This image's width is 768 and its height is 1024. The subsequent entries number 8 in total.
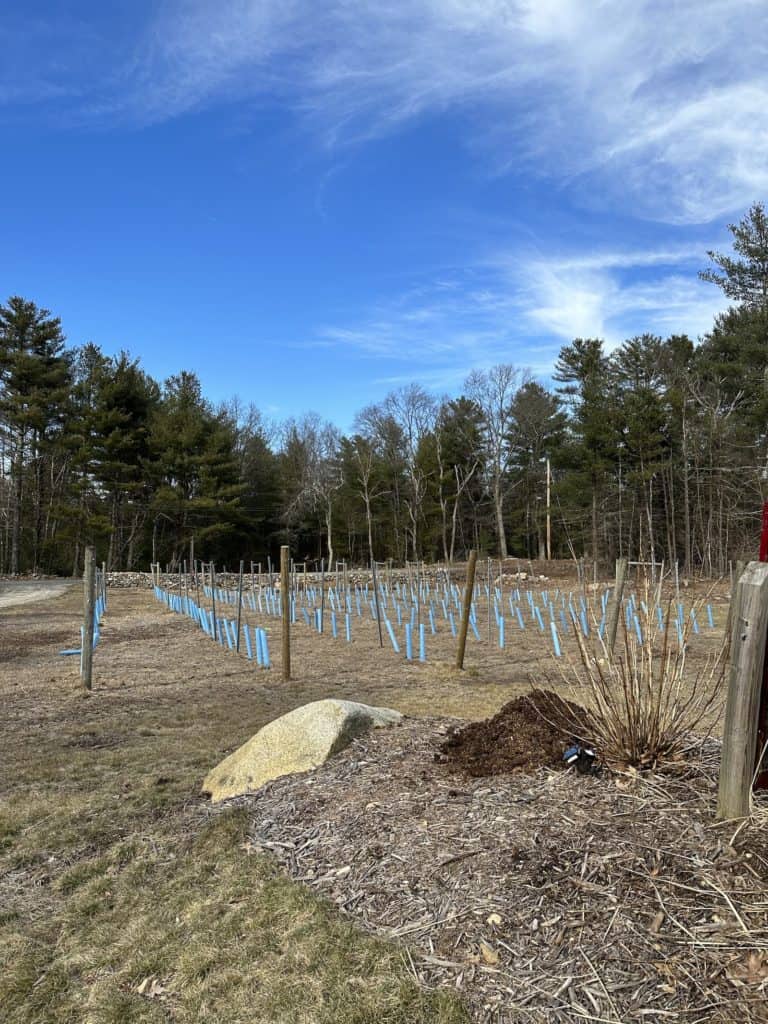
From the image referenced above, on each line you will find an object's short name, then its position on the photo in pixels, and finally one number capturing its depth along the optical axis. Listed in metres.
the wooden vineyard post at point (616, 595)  6.38
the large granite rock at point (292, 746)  3.94
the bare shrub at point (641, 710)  3.03
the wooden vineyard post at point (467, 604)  8.27
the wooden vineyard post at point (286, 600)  8.00
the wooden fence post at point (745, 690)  2.44
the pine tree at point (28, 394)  30.44
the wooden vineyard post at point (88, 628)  7.83
